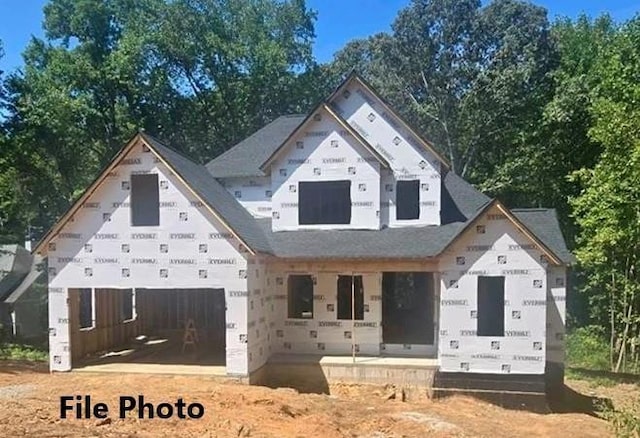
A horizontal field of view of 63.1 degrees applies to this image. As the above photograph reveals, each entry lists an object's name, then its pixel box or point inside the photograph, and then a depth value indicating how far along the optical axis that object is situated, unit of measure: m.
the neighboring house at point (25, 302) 29.03
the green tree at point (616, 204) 17.20
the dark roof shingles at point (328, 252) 13.02
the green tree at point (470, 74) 26.94
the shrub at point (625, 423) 6.25
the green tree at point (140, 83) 26.56
